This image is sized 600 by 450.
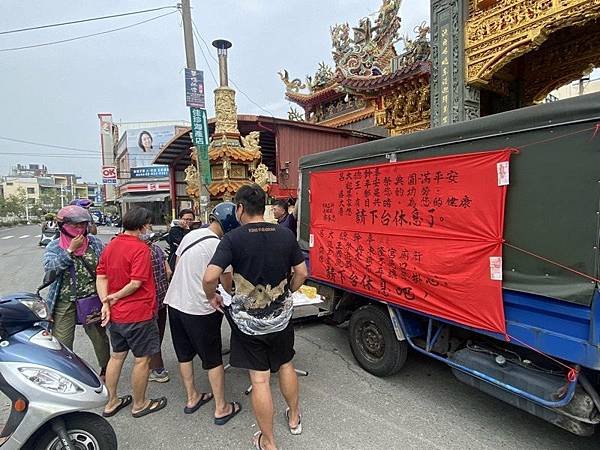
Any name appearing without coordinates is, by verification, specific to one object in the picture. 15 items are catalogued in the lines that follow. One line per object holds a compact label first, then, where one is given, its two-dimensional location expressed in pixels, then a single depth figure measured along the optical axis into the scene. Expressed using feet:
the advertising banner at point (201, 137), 24.13
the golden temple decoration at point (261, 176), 29.14
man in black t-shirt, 6.79
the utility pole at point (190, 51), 23.85
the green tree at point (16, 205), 147.43
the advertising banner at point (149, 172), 92.94
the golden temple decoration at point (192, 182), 31.68
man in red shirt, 8.18
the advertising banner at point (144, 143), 104.99
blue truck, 5.84
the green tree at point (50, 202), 180.63
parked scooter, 5.93
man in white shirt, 8.37
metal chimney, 27.14
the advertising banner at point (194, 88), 23.18
